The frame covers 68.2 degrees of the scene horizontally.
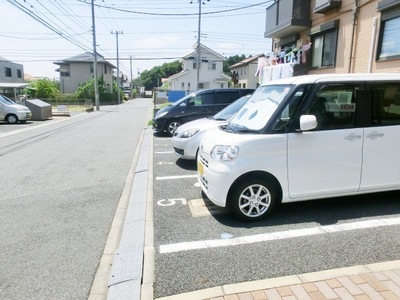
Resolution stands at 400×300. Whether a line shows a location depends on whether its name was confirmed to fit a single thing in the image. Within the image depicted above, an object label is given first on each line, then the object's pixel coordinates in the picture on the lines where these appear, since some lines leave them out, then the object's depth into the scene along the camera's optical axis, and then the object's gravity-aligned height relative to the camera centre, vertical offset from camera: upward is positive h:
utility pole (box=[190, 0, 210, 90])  25.31 +5.79
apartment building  7.32 +2.16
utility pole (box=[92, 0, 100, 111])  30.12 +4.56
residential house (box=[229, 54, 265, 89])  37.59 +4.04
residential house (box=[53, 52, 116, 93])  48.34 +4.65
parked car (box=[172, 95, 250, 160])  6.20 -0.67
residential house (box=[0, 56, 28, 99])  40.47 +3.70
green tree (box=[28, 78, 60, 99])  38.78 +1.07
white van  3.53 -0.50
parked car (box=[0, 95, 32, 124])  16.30 -0.80
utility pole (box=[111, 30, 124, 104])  46.53 +1.49
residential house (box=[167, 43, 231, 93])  45.22 +4.41
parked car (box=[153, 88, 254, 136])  9.84 -0.16
